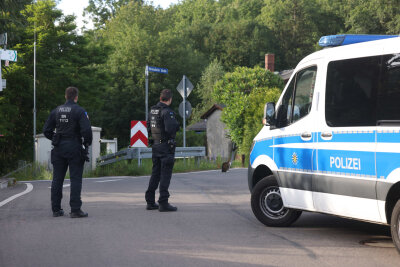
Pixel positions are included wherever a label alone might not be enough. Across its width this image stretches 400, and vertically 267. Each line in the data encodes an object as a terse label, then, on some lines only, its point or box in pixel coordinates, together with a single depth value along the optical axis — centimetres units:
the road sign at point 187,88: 2275
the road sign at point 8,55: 1562
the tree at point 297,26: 6931
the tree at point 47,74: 4222
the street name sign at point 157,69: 2096
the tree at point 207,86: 6381
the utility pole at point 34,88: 4141
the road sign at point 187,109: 2244
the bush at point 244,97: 3781
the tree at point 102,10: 8394
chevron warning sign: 2003
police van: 591
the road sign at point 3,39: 1724
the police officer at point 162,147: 943
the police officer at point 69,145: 884
